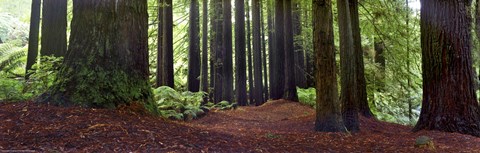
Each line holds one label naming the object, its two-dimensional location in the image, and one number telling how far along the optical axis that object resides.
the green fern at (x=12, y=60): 9.65
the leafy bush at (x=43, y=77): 4.94
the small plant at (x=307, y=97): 15.40
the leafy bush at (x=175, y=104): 8.09
